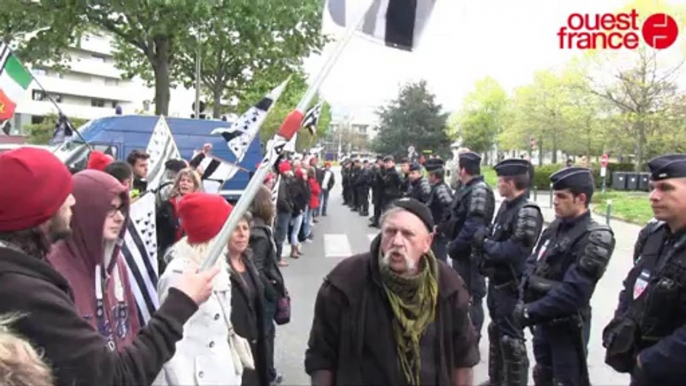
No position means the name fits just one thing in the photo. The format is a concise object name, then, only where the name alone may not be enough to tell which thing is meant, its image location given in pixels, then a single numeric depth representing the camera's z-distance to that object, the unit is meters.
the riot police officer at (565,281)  4.22
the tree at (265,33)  16.14
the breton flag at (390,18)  2.54
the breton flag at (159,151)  6.99
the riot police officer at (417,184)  11.49
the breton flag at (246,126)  5.56
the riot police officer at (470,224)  6.58
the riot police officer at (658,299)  3.24
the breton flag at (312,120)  8.74
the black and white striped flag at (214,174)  6.83
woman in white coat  3.07
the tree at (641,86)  36.31
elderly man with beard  2.92
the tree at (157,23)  15.22
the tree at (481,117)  80.06
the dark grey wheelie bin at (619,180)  35.22
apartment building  70.88
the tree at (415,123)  65.62
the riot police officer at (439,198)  8.98
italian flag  6.68
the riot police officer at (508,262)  5.26
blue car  14.48
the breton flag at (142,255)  3.25
